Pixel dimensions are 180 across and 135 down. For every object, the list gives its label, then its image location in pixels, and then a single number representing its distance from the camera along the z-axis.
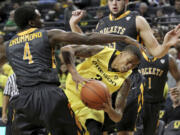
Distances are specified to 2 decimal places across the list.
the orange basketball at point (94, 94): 7.46
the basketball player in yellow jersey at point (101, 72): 9.03
